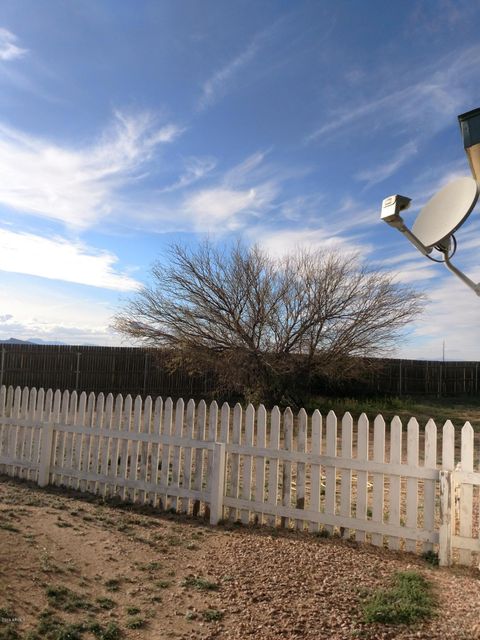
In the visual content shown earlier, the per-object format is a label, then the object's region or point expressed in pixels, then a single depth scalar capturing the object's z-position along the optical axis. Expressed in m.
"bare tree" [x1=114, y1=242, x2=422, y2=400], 13.87
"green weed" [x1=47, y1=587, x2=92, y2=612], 3.25
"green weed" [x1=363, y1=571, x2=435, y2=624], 3.10
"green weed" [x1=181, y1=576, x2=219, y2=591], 3.59
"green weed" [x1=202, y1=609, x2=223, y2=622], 3.17
